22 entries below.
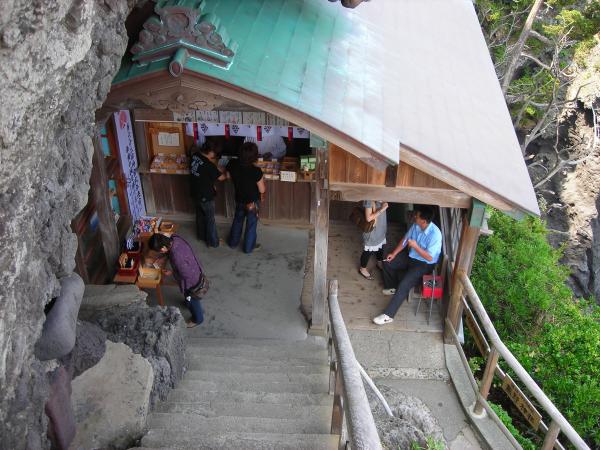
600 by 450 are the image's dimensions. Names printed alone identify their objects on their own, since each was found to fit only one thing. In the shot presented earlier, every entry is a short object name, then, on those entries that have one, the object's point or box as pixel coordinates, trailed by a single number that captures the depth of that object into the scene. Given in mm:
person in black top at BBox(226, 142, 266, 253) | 9352
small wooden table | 8734
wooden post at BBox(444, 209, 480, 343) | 8023
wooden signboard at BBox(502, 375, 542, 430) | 6789
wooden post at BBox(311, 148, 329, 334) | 7918
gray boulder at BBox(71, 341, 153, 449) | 4816
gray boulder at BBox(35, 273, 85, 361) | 3834
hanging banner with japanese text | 9672
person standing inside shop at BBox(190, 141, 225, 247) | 9586
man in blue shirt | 8750
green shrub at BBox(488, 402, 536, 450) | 8180
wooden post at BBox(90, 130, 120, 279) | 8453
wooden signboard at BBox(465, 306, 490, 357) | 8173
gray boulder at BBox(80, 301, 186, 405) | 5816
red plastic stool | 9291
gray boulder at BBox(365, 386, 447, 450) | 6711
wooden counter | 10719
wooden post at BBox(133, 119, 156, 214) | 10281
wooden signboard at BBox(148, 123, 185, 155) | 10367
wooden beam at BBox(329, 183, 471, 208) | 7629
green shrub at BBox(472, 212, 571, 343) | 11625
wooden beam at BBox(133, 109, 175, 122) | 9047
